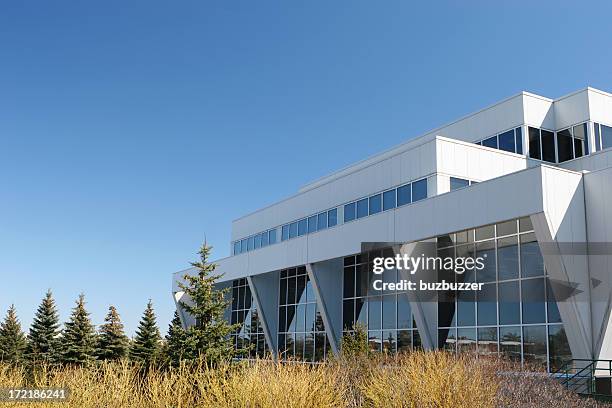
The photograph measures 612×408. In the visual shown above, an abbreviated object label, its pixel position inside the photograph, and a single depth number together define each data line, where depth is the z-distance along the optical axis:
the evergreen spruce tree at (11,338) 53.52
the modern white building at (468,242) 19.73
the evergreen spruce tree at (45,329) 51.91
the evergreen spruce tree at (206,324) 25.47
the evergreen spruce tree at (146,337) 55.12
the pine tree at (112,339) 54.28
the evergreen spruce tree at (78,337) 49.31
